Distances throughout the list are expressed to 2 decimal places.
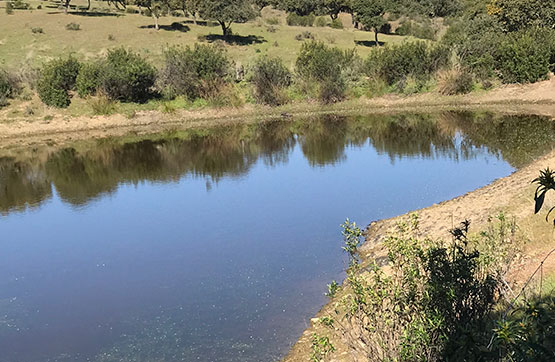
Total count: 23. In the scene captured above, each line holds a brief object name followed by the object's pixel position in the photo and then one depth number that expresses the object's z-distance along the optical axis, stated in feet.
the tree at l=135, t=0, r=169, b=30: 184.73
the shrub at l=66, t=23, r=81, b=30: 178.25
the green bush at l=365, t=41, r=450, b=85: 124.06
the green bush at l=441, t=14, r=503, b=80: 120.16
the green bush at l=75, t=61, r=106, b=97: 121.70
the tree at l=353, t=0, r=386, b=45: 177.37
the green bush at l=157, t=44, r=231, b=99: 123.54
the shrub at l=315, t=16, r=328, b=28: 208.44
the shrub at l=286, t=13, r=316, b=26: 211.82
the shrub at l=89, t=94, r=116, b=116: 117.39
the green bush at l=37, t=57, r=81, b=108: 118.93
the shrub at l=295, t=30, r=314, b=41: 177.66
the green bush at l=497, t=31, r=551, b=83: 113.80
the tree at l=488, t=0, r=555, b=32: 137.49
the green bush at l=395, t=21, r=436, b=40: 189.57
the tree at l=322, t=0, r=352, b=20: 226.17
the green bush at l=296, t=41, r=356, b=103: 123.13
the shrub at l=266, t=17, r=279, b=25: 210.04
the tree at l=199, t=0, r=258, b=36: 163.84
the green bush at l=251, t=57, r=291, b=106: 122.93
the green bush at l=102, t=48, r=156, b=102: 119.85
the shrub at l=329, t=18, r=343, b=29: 206.59
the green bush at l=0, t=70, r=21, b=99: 120.16
